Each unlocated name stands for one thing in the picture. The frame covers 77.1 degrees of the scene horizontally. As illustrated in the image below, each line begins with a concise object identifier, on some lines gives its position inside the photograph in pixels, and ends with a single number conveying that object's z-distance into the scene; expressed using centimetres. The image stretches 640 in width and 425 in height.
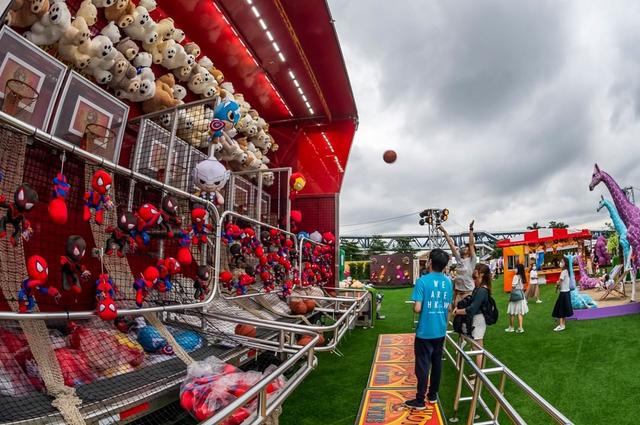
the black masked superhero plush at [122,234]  207
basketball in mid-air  839
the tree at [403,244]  5279
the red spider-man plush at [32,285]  158
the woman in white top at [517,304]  828
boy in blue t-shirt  393
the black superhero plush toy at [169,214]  241
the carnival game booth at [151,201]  180
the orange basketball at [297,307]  484
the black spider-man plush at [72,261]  174
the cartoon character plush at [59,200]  164
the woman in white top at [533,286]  1280
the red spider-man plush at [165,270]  244
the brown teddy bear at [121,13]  398
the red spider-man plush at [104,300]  182
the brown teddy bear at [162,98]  460
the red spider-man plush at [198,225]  267
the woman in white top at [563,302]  804
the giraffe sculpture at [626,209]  994
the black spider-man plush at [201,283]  272
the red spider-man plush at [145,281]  228
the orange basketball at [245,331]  344
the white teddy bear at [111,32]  389
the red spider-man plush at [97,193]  187
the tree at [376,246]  4745
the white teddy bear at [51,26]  318
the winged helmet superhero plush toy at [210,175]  370
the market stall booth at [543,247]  1800
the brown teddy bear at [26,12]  306
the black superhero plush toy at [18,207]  151
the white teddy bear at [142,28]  416
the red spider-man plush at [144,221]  216
